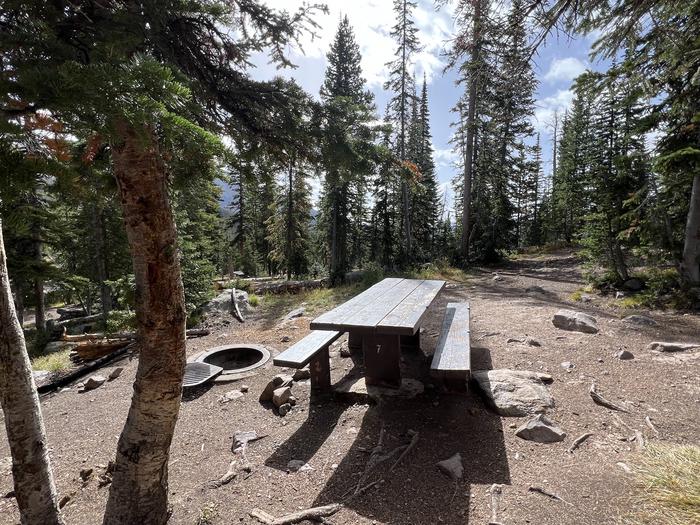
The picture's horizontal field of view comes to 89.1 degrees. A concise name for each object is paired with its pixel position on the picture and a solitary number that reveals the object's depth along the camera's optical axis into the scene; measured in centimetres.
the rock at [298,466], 320
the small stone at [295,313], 938
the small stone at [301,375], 505
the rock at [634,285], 885
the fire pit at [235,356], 647
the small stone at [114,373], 626
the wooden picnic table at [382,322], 360
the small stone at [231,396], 484
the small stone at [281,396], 441
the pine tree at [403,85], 1775
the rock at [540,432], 332
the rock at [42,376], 652
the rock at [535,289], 1042
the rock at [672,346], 503
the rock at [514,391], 372
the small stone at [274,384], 467
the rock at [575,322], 597
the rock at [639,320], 628
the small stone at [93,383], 603
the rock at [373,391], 412
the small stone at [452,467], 293
